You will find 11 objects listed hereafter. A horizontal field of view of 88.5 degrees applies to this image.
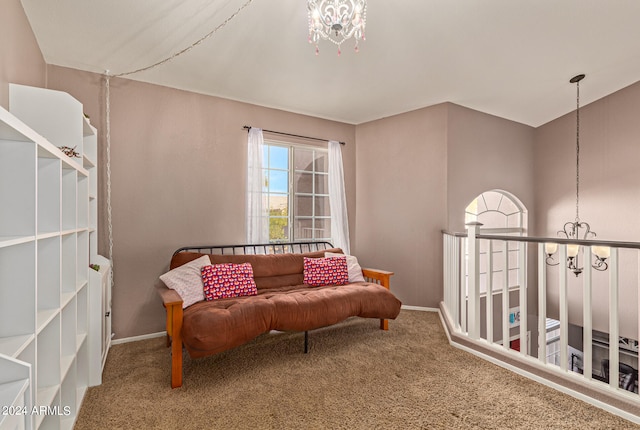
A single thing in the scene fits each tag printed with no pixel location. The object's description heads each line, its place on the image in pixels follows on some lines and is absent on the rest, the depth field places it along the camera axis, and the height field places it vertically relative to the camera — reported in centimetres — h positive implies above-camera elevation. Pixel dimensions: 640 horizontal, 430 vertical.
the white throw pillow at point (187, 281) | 255 -54
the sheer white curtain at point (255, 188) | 357 +28
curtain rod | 360 +94
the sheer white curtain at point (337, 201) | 420 +16
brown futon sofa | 215 -71
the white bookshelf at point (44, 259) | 112 -19
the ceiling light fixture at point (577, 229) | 426 -23
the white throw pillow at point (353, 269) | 339 -59
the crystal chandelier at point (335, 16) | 187 +115
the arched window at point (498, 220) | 448 -11
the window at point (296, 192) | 384 +26
